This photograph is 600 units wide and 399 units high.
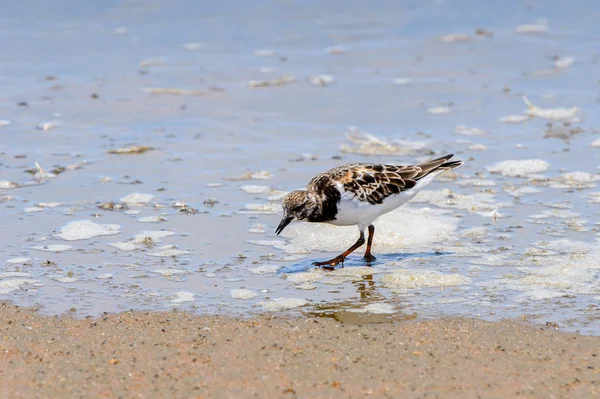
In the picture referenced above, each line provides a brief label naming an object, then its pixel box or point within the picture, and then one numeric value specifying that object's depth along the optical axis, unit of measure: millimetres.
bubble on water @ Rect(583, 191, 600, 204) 15211
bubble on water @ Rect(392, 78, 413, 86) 23391
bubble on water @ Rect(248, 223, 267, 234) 13984
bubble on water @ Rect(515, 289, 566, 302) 10977
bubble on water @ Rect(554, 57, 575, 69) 24797
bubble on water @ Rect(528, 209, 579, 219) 14422
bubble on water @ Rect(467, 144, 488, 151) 18561
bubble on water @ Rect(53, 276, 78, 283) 11609
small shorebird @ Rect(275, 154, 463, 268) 12875
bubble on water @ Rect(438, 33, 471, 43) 27375
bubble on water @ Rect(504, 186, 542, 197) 15766
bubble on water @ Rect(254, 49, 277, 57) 26250
